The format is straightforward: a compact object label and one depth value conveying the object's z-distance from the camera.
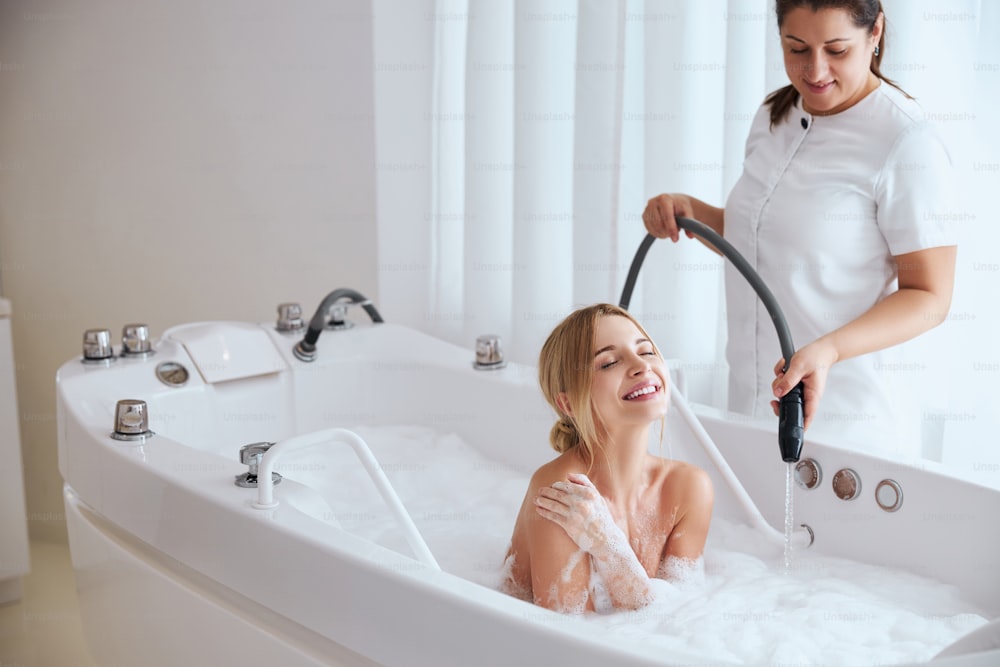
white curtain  1.72
